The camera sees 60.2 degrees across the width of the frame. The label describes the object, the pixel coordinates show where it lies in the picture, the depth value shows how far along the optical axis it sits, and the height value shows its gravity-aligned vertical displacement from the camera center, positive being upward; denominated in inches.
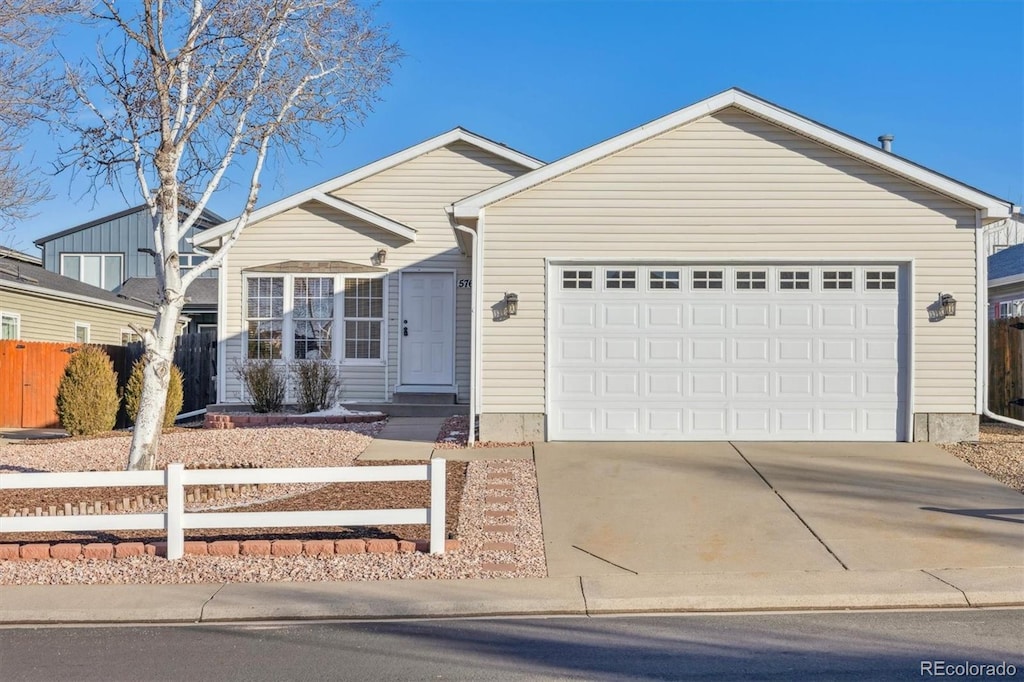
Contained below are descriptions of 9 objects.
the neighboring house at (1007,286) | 713.6 +52.0
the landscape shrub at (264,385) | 629.0 -28.6
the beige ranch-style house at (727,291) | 486.3 +31.3
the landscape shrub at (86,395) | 589.6 -33.6
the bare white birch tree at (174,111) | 408.2 +111.5
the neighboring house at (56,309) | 794.8 +37.0
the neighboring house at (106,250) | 1526.8 +165.8
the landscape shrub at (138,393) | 627.3 -34.8
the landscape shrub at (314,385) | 632.4 -28.4
